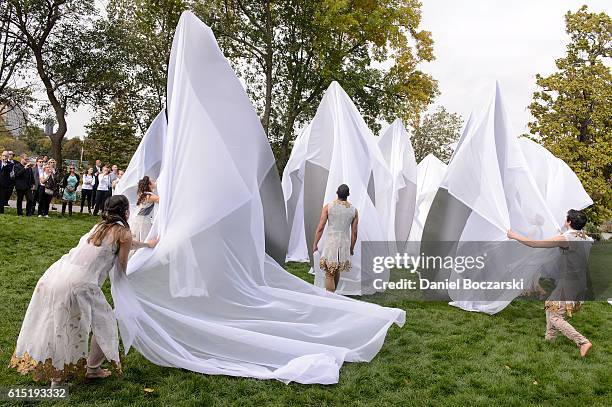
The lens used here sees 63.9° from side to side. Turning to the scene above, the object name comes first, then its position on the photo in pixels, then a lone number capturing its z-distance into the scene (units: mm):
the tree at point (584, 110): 20703
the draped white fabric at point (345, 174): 8906
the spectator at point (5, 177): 14383
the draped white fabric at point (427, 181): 14633
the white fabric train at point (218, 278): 4652
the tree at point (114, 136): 30761
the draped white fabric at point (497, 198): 7613
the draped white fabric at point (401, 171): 12320
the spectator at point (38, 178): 14789
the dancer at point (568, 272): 6129
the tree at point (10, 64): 23250
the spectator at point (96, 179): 16867
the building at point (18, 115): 25781
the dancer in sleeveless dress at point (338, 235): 7480
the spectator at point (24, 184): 14430
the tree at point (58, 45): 23344
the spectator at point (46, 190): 14500
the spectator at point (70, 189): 15866
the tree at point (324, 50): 20719
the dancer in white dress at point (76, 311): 3938
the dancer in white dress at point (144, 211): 7531
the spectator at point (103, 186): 16234
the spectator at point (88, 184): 16797
